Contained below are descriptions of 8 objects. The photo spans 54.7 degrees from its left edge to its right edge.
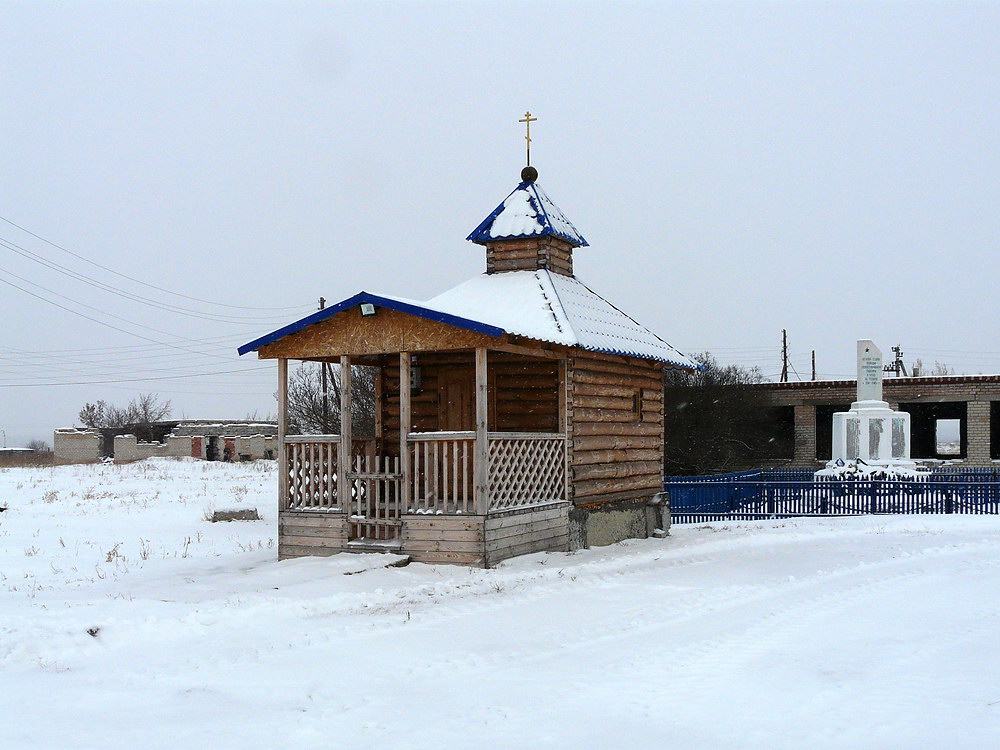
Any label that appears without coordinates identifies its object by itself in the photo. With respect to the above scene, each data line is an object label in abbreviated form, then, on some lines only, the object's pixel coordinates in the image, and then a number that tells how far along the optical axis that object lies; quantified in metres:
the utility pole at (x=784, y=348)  64.69
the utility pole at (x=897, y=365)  60.75
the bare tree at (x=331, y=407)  32.06
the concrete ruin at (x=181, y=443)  49.47
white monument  29.19
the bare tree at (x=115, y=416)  80.25
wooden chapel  12.59
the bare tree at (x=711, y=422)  35.41
